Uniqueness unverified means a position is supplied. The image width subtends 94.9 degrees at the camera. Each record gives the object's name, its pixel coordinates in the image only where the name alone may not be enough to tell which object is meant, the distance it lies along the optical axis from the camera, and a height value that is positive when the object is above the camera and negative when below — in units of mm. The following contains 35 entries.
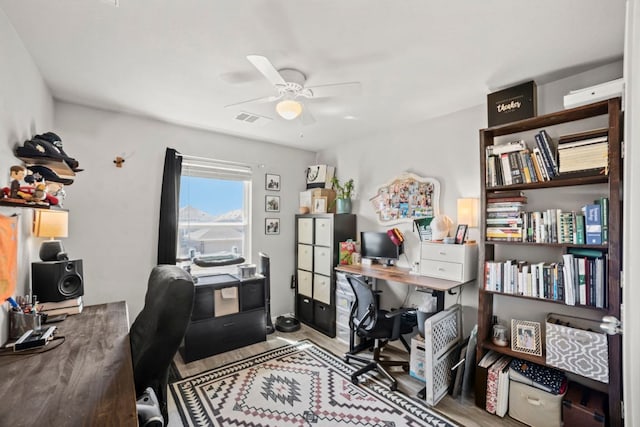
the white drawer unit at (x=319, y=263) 3553 -563
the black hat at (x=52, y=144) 1765 +453
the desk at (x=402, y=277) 2454 -534
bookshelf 1689 +117
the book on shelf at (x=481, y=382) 2200 -1216
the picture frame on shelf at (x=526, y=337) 2111 -848
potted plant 3697 +307
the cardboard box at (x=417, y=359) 2533 -1201
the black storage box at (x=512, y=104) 2121 +878
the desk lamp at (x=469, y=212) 2631 +81
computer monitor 3237 -310
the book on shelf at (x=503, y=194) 2325 +224
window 3412 +114
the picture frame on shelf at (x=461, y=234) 2594 -115
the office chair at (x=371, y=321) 2498 -882
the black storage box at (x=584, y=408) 1766 -1153
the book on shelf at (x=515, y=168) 2172 +399
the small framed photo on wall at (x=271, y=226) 3951 -94
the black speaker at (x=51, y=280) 1853 -400
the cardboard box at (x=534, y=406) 1937 -1261
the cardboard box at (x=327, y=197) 3924 +304
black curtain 3098 +76
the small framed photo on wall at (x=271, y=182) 3961 +511
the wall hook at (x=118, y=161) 2898 +559
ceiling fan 1858 +858
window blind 3400 +608
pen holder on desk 1523 -560
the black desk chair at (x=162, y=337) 1223 -503
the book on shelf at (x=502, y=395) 2123 -1258
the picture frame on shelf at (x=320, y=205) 3830 +195
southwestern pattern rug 2086 -1416
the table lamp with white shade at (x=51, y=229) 1933 -83
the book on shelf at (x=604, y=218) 1745 +26
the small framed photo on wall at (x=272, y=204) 3955 +210
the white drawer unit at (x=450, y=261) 2555 -364
